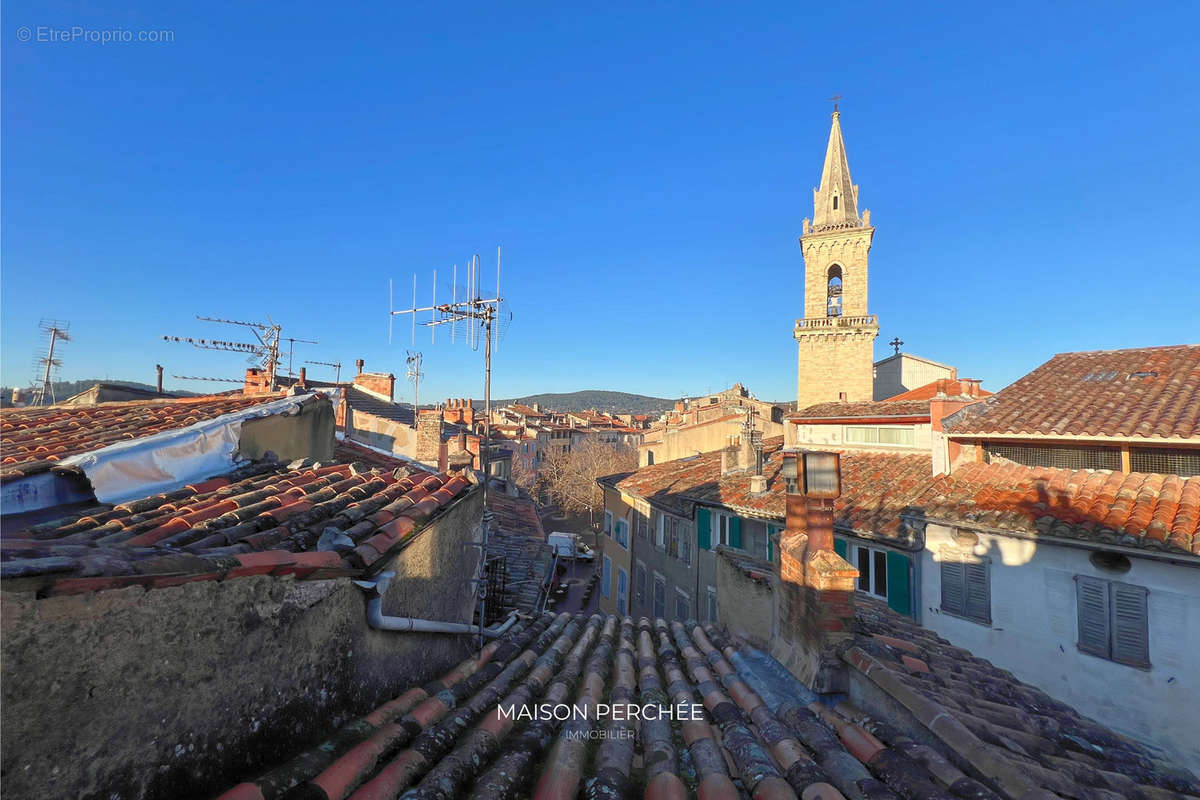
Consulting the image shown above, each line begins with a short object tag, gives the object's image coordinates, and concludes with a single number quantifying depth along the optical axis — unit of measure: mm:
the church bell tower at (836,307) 33250
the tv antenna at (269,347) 13641
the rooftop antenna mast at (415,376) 20034
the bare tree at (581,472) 46594
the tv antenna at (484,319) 5975
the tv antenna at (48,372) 19500
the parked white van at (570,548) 31705
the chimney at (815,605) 4832
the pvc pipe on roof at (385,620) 3619
